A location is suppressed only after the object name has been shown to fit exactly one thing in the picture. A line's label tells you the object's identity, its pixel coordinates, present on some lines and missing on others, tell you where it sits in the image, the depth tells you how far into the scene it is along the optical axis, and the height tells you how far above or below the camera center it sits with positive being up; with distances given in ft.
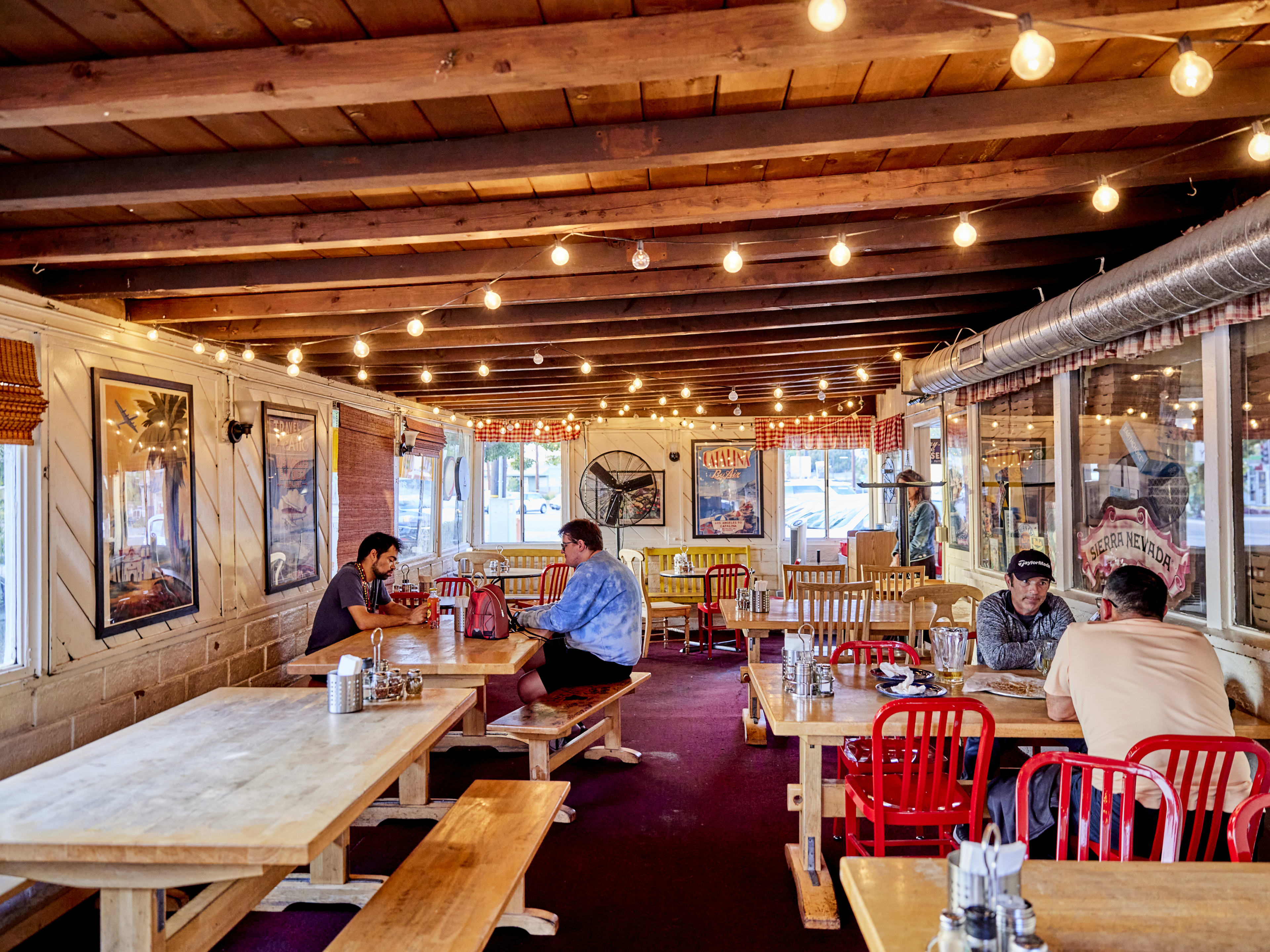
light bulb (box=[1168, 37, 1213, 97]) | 6.47 +3.42
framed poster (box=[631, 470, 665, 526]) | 37.42 -0.42
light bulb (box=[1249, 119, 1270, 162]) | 8.23 +3.59
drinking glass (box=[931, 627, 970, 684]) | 11.49 -2.30
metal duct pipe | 9.15 +2.79
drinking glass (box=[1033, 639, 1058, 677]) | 12.23 -2.53
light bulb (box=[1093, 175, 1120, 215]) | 9.78 +3.61
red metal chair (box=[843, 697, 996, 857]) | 9.27 -3.65
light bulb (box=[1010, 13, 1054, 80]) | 5.88 +3.26
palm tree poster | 14.51 -0.14
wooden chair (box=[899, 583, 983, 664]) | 18.33 -2.41
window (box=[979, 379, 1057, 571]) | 17.97 +0.43
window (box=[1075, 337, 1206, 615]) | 12.55 +0.35
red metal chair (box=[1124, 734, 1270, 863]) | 7.47 -2.61
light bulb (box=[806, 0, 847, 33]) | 5.73 +3.45
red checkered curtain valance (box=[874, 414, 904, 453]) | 28.68 +2.17
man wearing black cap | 12.53 -2.01
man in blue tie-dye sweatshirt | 15.43 -2.54
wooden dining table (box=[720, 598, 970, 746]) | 17.61 -2.95
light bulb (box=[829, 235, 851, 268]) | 11.75 +3.53
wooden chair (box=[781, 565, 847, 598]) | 22.18 -2.50
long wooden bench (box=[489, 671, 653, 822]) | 13.01 -3.86
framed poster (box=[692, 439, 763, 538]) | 37.24 +0.14
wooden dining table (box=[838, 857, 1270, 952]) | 5.18 -2.89
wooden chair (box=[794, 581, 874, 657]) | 17.56 -2.63
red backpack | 15.53 -2.39
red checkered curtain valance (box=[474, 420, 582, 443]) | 37.99 +2.90
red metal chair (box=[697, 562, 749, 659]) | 28.30 -3.75
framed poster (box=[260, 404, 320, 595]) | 20.65 -0.08
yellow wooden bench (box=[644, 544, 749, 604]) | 35.47 -3.16
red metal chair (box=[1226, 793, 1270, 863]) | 6.47 -2.72
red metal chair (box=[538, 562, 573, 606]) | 27.68 -3.13
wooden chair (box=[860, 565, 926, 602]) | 21.99 -2.44
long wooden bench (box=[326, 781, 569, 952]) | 7.21 -3.95
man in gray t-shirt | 16.47 -2.26
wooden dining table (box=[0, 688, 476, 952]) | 6.29 -2.76
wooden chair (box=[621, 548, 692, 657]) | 27.61 -4.06
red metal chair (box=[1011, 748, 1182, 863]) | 6.81 -2.76
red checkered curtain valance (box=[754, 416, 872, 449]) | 35.45 +2.69
